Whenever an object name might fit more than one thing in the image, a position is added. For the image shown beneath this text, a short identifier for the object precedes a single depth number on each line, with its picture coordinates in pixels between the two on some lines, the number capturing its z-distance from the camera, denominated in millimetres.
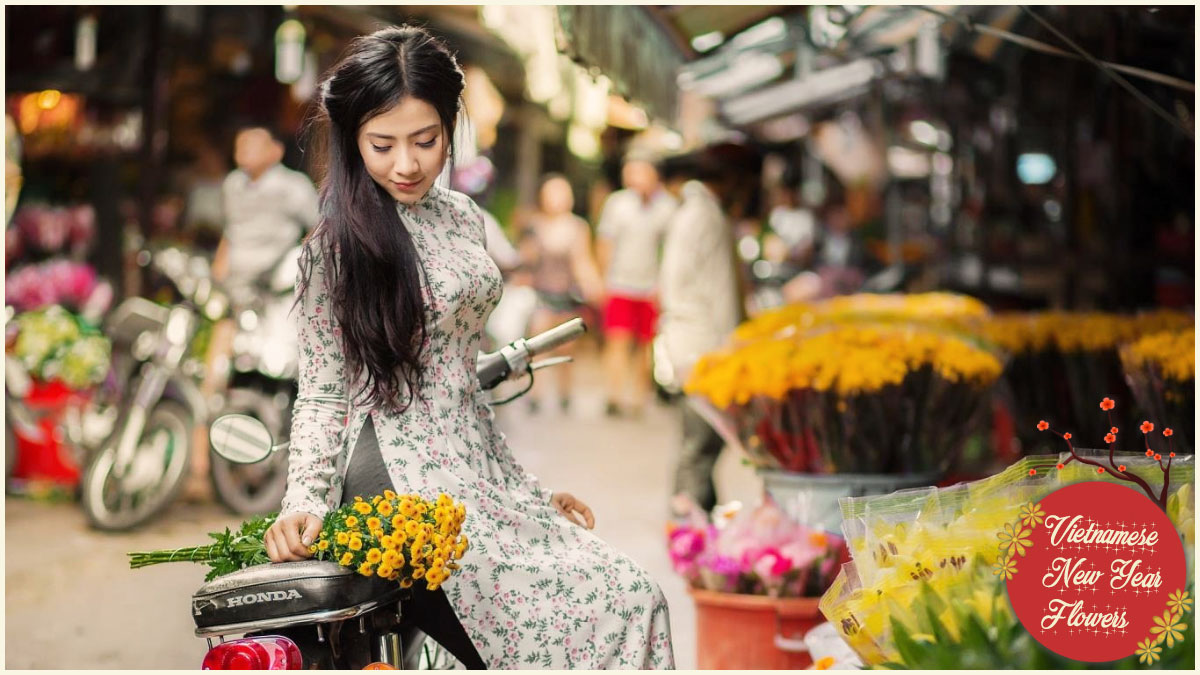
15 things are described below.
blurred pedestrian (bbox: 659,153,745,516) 7305
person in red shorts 12781
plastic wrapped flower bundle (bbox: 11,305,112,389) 8422
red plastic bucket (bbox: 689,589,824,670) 4332
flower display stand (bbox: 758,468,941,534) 4781
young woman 2705
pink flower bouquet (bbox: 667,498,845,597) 4355
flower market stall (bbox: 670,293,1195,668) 4371
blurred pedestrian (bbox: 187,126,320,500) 8680
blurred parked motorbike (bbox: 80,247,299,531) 7496
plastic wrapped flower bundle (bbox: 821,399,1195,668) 2383
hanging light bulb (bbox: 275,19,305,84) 10883
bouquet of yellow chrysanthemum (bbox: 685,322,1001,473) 4766
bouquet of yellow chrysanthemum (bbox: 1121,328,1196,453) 4161
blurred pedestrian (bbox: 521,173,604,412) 13836
